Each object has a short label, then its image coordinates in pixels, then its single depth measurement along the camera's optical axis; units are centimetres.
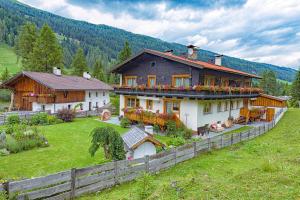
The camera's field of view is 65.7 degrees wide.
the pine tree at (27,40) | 4428
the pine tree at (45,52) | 4094
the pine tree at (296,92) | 4991
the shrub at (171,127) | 1981
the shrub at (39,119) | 2364
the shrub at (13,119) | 2259
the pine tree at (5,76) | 4813
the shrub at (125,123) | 2312
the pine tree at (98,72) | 6334
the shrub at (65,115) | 2597
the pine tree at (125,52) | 4903
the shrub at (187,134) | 1904
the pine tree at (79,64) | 5508
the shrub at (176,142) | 1500
